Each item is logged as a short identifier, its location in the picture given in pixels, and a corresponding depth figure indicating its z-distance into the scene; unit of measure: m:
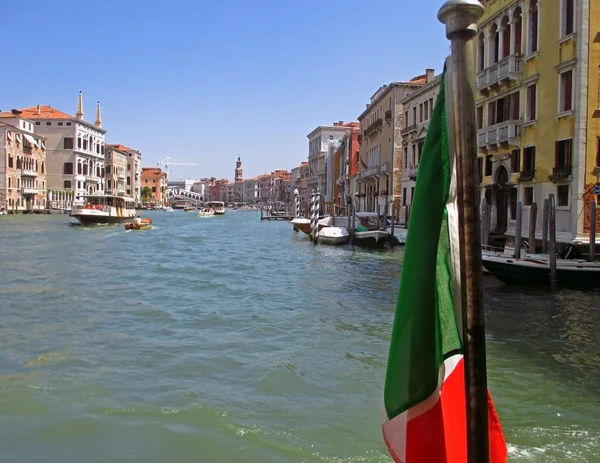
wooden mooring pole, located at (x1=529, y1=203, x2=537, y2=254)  12.83
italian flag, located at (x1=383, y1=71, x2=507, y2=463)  1.64
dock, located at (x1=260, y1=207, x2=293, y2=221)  58.09
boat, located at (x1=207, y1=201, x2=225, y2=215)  73.69
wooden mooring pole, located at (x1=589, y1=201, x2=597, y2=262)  11.59
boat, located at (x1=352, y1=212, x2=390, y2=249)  22.48
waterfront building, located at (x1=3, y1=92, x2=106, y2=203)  59.12
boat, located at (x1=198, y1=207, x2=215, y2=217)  67.69
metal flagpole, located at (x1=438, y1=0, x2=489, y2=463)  1.52
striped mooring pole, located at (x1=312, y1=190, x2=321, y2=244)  24.79
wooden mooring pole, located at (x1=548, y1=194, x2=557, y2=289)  10.88
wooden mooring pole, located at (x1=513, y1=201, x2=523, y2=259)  12.34
